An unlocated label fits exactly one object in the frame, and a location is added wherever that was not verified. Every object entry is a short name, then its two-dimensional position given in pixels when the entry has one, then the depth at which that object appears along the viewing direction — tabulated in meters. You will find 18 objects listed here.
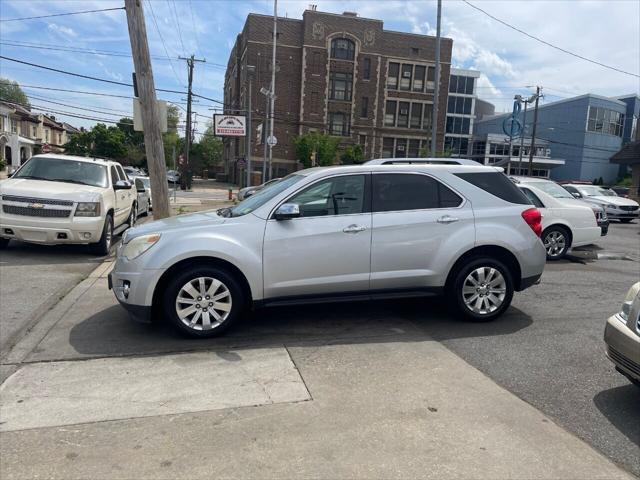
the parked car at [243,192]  21.81
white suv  8.56
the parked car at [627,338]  3.47
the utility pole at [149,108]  9.73
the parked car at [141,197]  14.79
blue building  66.19
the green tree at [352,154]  50.78
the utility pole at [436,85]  17.66
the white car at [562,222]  9.83
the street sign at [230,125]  24.70
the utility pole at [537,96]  43.37
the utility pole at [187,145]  43.25
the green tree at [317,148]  48.78
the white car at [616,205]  19.67
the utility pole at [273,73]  40.02
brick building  52.97
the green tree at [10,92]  75.81
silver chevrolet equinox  4.81
